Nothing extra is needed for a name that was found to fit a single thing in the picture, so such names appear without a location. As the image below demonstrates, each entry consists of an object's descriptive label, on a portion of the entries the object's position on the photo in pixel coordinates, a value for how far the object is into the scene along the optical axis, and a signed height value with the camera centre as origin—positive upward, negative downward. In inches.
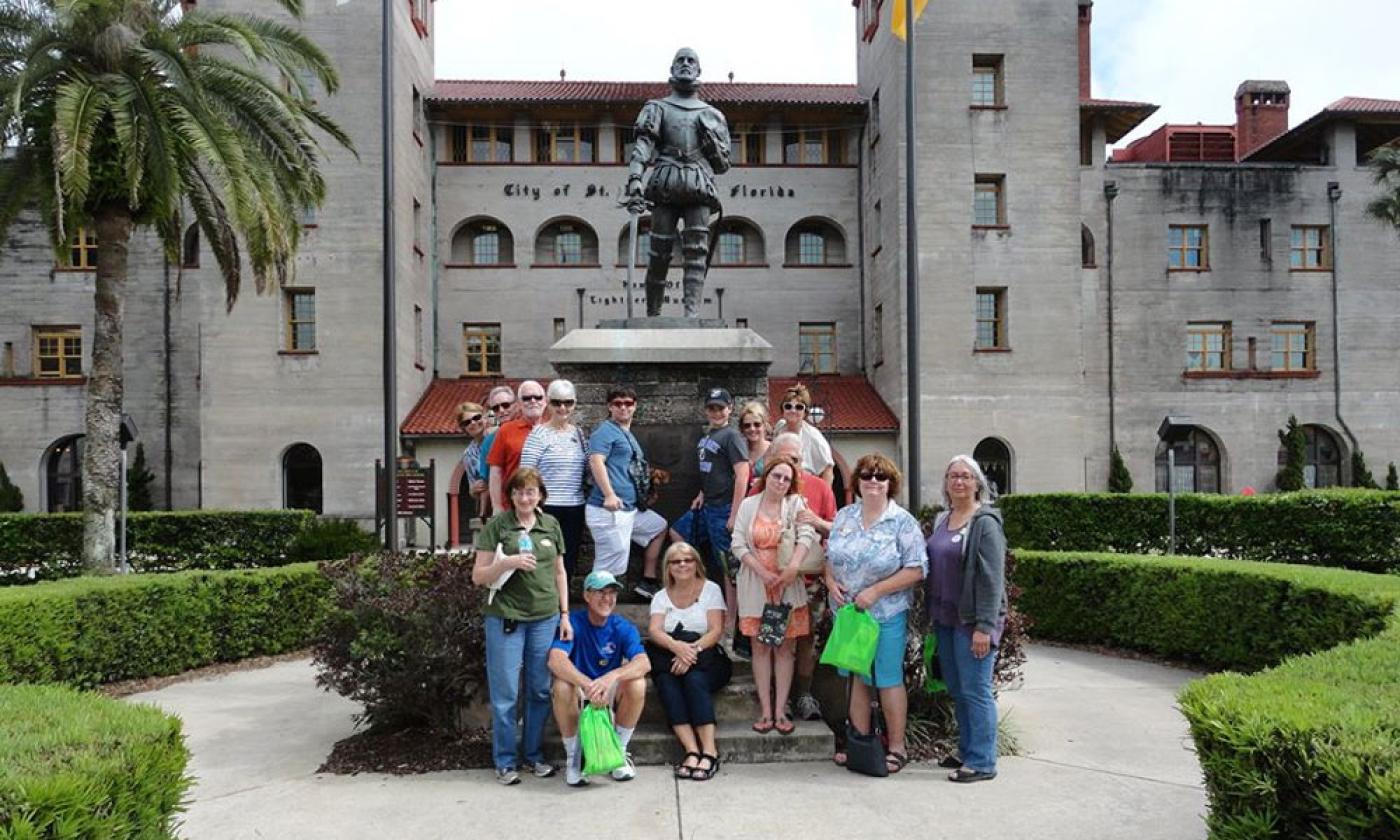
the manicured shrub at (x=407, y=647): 255.1 -64.0
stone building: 973.2 +163.1
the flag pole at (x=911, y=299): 499.8 +67.8
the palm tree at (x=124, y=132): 475.2 +158.6
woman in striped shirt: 269.3 -9.8
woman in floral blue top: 231.0 -37.8
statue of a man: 338.3 +99.8
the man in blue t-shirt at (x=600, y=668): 226.1 -62.3
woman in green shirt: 229.1 -47.4
